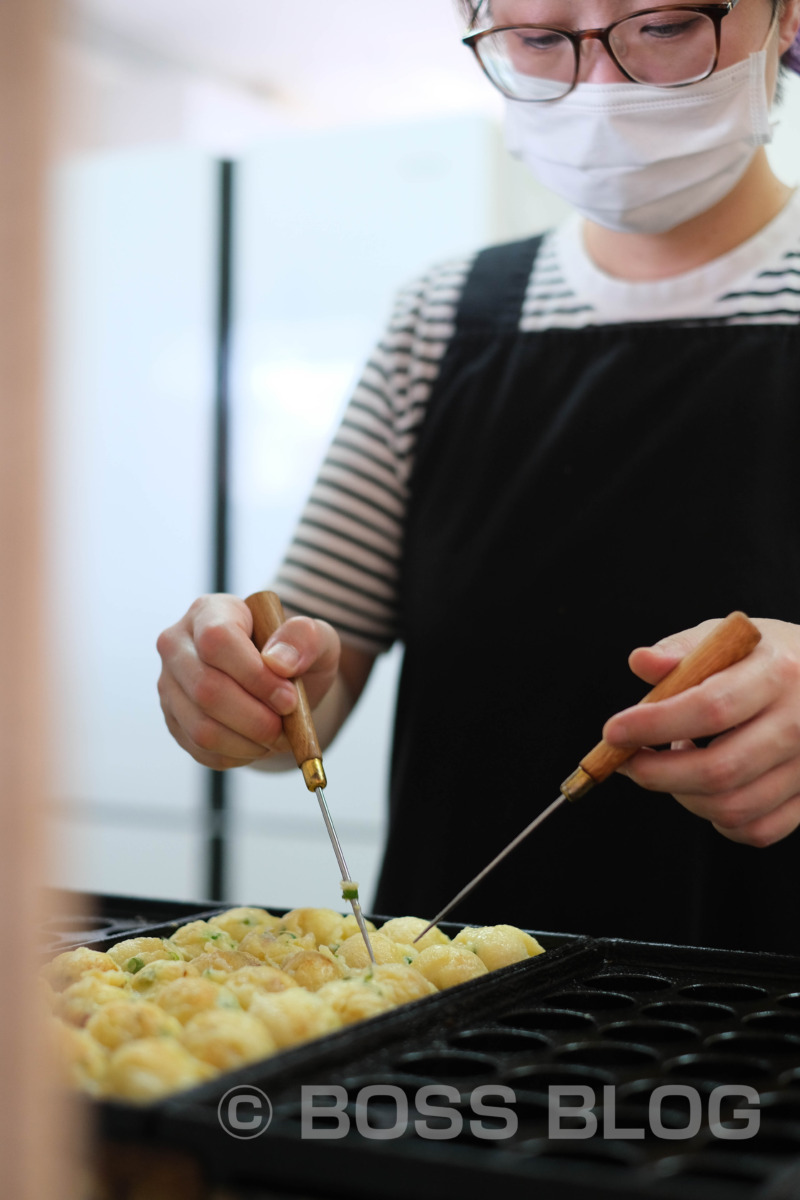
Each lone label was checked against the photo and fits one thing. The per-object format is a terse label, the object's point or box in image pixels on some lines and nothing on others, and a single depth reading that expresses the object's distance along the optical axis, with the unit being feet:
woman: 3.92
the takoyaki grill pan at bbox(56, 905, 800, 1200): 1.49
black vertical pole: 10.73
